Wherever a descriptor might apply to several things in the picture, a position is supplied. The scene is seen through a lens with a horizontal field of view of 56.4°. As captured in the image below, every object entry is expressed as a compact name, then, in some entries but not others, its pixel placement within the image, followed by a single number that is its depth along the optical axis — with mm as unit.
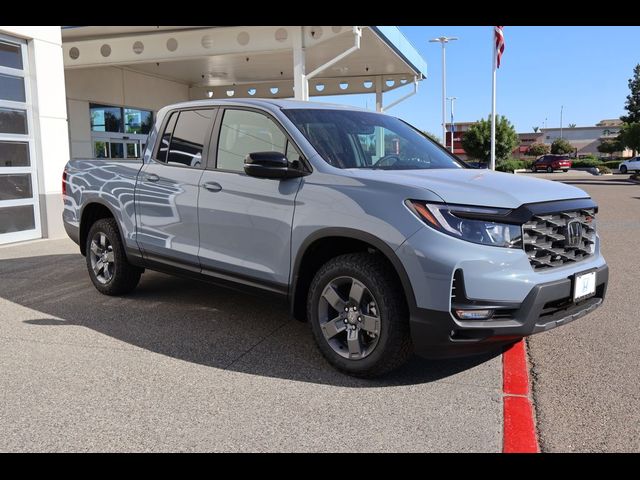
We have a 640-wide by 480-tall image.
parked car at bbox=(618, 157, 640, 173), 43844
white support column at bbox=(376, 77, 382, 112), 21973
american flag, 20844
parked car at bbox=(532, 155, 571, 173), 51344
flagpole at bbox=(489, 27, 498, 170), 22406
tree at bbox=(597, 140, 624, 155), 83850
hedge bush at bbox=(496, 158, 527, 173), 49800
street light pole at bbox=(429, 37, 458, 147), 40003
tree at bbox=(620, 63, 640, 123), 68750
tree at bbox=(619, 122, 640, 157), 56131
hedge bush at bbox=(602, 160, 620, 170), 63053
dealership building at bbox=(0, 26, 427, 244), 9922
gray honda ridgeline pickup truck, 3410
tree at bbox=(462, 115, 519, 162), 50466
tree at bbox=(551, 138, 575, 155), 81275
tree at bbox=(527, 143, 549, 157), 82375
